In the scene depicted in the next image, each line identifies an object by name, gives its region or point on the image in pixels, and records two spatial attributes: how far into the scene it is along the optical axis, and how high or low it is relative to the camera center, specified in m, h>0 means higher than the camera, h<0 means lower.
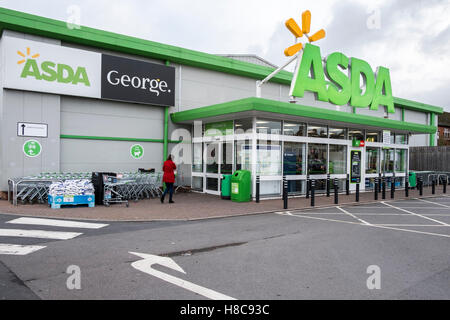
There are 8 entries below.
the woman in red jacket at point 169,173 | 12.28 -0.46
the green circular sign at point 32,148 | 12.74 +0.42
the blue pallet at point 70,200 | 10.65 -1.31
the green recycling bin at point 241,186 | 12.88 -0.96
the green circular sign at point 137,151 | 15.27 +0.41
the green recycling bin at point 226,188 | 13.59 -1.09
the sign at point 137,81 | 14.23 +3.47
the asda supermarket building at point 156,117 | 12.58 +1.82
